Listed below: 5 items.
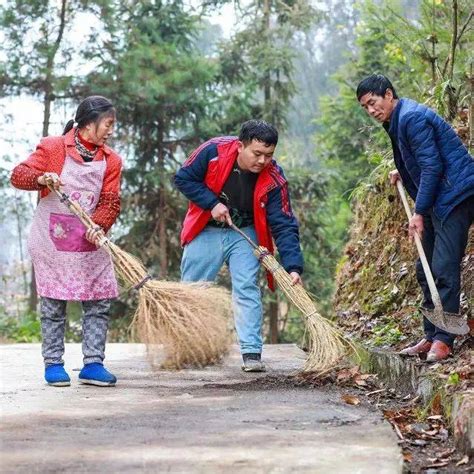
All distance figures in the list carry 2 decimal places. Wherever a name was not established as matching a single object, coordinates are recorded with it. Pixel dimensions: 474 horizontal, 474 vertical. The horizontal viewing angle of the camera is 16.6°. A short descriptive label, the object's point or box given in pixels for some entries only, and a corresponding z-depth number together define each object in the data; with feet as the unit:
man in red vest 37.80
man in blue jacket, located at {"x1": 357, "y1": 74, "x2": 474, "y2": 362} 31.05
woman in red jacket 33.65
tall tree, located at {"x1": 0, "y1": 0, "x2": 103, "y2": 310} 98.98
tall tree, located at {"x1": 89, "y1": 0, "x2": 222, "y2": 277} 102.57
